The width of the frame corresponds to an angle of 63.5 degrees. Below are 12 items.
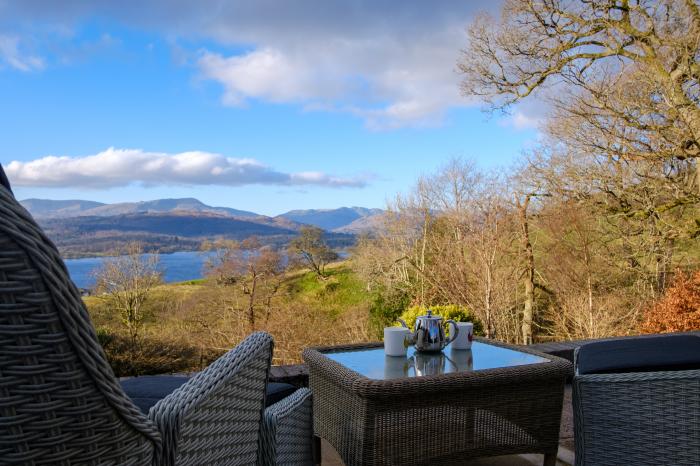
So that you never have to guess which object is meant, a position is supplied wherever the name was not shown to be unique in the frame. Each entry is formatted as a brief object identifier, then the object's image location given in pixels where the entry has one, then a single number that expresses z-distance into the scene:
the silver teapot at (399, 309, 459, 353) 2.59
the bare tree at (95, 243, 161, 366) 12.61
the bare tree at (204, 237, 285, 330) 14.65
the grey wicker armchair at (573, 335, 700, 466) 1.96
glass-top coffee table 2.13
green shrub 7.58
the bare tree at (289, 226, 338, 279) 18.66
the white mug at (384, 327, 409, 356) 2.57
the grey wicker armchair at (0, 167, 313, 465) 0.70
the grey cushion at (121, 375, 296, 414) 1.64
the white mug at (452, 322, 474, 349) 2.71
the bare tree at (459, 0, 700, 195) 6.87
